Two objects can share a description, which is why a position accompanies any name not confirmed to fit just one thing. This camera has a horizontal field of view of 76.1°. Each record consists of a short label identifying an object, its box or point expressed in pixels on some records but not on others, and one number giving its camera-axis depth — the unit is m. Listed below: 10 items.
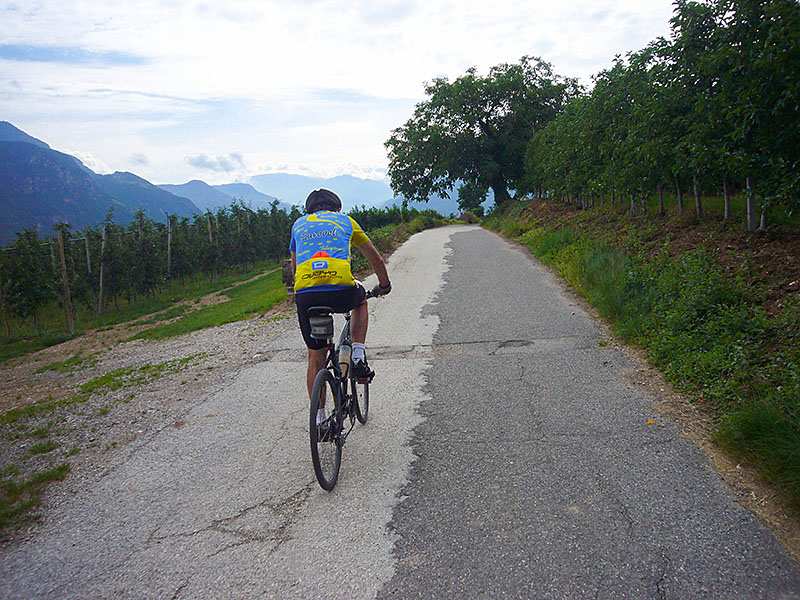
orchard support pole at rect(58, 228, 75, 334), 14.98
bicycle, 3.28
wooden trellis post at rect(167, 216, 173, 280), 23.09
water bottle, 3.80
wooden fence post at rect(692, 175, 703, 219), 9.60
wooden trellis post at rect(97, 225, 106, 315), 18.93
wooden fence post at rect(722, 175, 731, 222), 8.40
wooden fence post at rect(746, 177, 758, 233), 7.39
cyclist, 3.53
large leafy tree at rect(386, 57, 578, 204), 37.25
